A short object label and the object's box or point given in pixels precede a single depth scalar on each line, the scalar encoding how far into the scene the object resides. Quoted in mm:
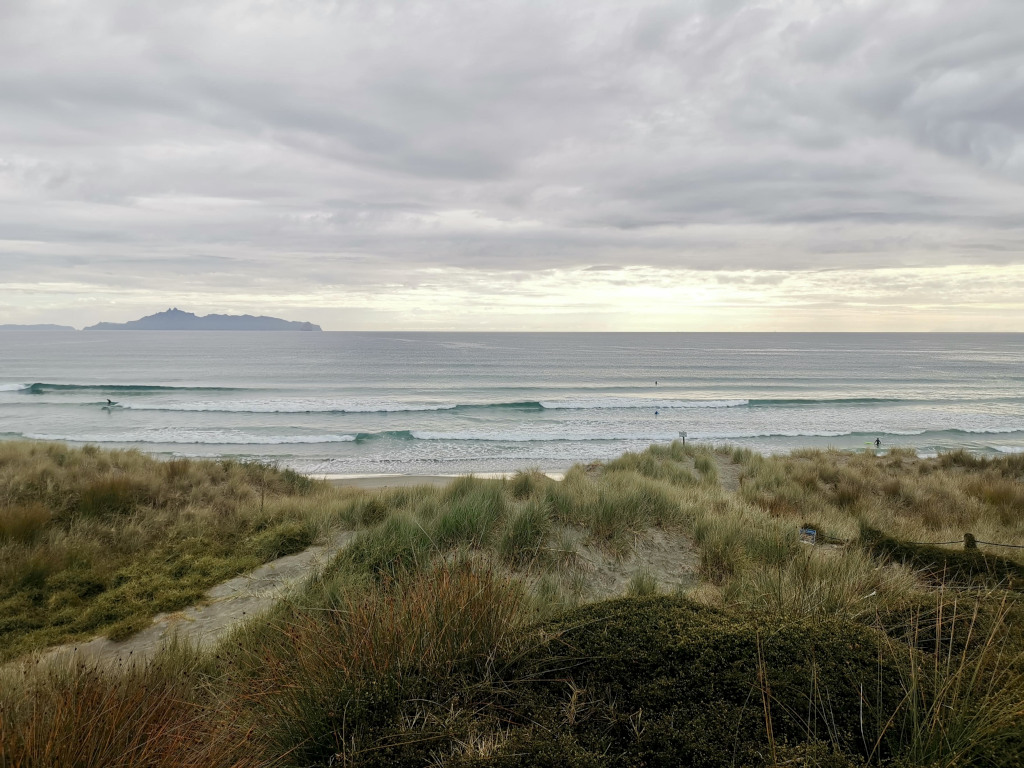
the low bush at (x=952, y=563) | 4996
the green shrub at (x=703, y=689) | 2293
